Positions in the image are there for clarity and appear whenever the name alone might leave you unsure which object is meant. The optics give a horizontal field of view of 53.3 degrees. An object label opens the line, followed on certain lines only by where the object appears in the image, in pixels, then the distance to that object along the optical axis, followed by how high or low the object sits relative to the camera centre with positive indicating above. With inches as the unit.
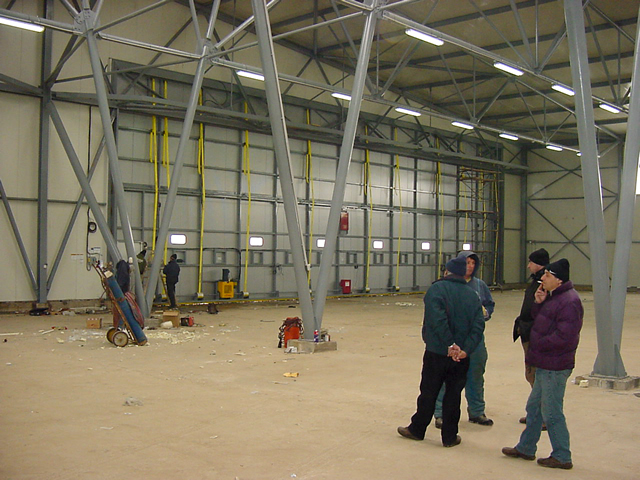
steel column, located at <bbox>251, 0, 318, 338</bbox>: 435.2 +70.6
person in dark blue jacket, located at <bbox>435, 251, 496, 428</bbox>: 272.7 -53.1
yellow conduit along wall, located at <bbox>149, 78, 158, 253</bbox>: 855.9 +138.7
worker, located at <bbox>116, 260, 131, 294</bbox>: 562.3 -16.8
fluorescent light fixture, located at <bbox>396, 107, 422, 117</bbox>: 911.7 +215.9
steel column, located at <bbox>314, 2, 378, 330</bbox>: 485.7 +65.8
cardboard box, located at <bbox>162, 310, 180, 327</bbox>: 617.6 -60.1
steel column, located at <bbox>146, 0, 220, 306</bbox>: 633.6 +127.7
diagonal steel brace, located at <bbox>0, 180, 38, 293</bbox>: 730.2 +16.7
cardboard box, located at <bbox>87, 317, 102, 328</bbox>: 588.1 -63.3
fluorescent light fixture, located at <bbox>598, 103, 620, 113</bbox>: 909.4 +226.4
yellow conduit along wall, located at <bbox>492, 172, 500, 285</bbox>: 1407.5 +61.1
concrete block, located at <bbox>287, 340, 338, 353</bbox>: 469.1 -65.2
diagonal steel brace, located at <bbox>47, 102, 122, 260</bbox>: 626.0 +85.9
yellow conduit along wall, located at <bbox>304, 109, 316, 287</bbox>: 1034.1 +130.2
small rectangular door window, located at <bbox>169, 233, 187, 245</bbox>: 874.8 +23.4
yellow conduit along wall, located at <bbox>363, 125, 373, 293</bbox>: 1127.0 +127.3
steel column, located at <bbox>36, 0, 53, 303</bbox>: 753.0 +101.6
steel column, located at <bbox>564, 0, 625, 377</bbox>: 355.3 +36.8
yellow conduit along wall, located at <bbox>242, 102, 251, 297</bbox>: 949.8 +126.2
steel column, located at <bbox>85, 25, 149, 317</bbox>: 586.6 +82.8
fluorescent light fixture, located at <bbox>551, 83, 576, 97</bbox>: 824.9 +228.9
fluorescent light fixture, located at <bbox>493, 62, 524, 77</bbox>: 718.5 +220.9
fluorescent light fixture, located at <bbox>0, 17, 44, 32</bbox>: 558.0 +204.2
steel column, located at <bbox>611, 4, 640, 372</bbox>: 362.6 +28.3
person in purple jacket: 216.4 -33.9
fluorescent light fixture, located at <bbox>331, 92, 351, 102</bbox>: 832.3 +215.2
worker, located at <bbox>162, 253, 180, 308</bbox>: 784.3 -23.8
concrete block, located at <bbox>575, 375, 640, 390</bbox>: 350.6 -66.6
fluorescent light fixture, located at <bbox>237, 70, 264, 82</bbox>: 740.6 +215.0
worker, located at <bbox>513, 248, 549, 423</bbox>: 261.7 -17.6
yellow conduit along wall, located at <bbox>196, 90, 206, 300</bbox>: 899.4 +121.0
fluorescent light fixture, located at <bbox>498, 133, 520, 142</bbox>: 1137.4 +226.9
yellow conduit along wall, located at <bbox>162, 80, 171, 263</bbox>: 868.6 +149.3
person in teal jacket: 235.9 -29.4
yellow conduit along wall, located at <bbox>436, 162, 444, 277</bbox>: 1278.3 +106.7
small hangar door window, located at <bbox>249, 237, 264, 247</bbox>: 962.1 +23.9
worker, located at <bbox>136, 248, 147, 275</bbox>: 675.4 -6.2
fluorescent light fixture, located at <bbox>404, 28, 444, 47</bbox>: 600.9 +215.2
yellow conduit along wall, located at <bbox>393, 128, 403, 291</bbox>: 1185.4 +133.8
